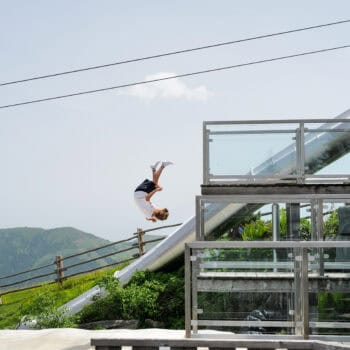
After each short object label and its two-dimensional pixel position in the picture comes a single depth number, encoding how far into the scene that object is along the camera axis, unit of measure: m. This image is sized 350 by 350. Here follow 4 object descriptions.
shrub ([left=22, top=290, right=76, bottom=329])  20.00
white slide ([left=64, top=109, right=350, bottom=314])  14.98
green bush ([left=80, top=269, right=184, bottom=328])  19.27
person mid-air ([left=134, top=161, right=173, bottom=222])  19.25
